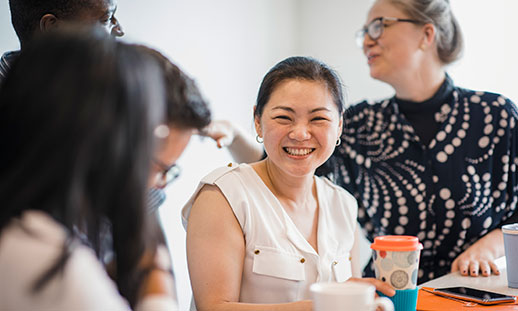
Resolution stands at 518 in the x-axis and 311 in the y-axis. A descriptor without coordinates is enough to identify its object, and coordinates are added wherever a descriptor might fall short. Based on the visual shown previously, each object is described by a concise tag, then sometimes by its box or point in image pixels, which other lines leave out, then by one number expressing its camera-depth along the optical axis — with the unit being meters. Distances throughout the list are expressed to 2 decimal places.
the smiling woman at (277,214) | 1.45
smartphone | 1.43
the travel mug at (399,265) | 1.20
